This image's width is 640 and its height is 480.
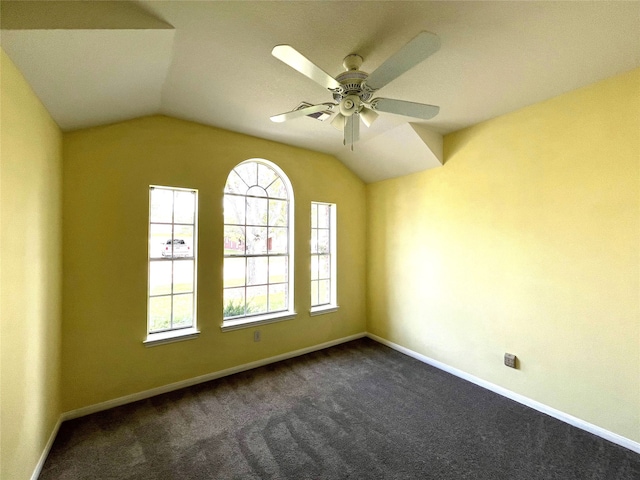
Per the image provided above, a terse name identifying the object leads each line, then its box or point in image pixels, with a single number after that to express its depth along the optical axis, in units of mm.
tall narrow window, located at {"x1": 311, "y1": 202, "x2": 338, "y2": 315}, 3904
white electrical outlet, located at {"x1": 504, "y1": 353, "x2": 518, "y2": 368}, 2590
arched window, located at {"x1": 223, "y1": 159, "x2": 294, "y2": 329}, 3188
